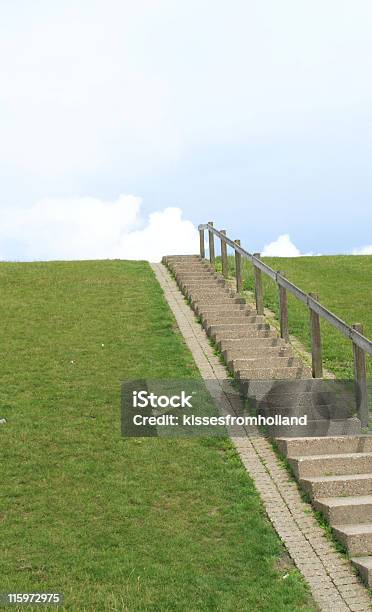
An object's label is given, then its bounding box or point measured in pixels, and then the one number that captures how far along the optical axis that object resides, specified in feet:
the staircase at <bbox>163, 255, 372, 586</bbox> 28.99
